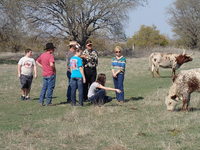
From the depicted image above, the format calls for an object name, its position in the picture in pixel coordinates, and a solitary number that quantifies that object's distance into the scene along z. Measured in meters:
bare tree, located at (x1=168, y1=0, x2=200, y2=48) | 69.25
